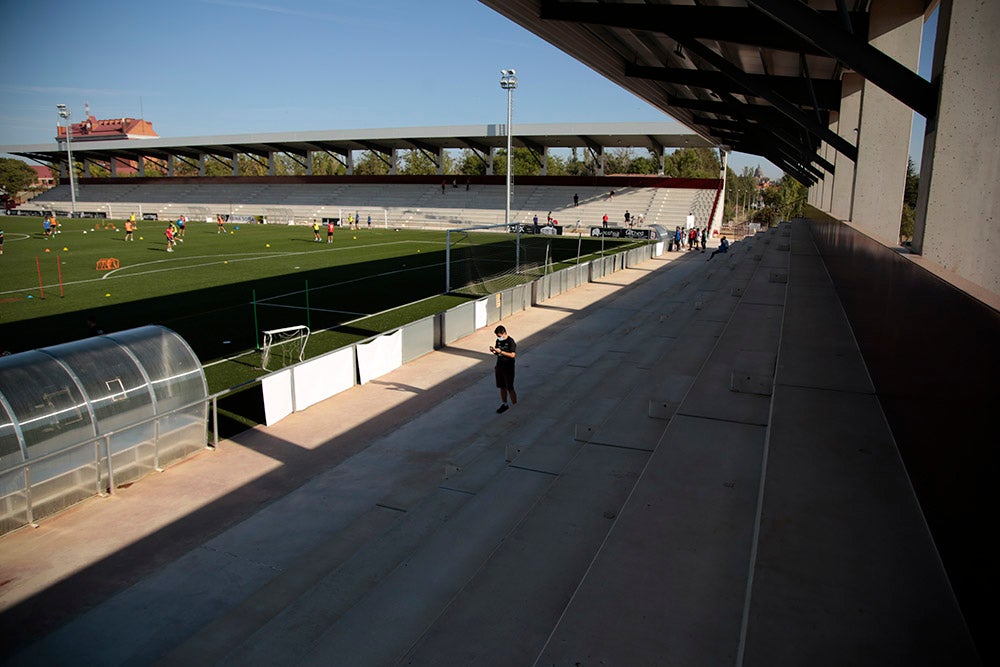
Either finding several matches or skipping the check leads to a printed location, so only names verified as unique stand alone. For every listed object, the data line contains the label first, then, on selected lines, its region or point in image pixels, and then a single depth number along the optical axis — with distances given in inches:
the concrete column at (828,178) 765.9
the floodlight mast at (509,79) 1720.0
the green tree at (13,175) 3474.4
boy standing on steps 451.2
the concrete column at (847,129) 552.1
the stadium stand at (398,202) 2295.8
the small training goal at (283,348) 543.2
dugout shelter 299.7
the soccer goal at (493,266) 953.4
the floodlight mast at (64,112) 2422.2
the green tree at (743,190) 4636.8
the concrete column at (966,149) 168.2
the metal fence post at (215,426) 396.8
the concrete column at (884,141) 361.4
